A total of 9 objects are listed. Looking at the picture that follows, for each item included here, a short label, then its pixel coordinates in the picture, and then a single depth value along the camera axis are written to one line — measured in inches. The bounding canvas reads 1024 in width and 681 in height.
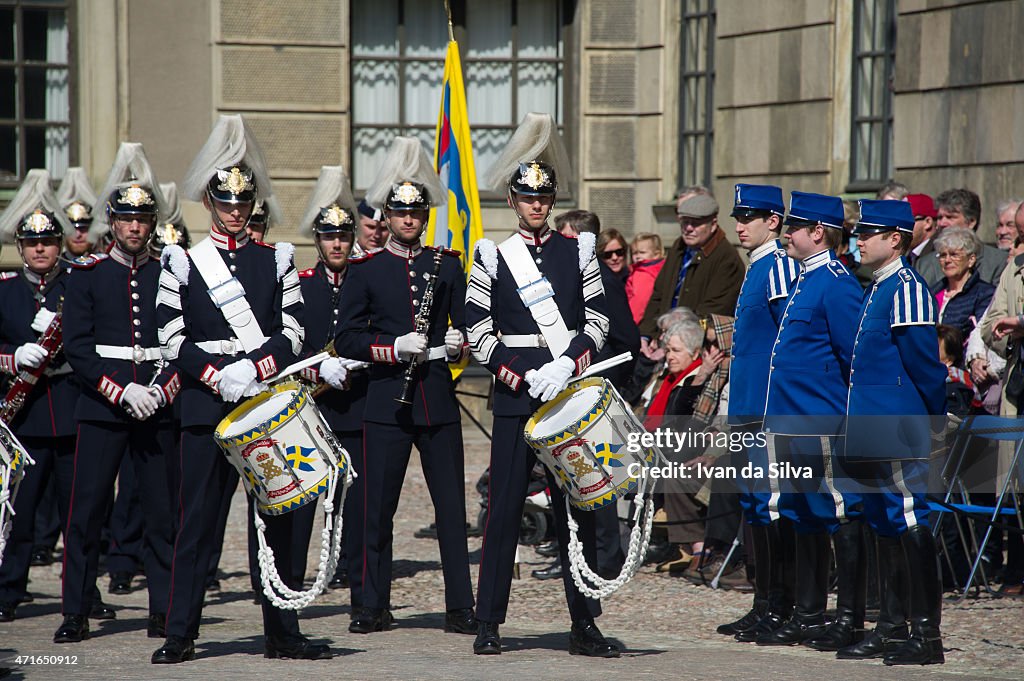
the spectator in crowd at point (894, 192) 829.8
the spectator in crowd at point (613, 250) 894.4
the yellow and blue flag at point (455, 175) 887.1
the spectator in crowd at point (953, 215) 794.8
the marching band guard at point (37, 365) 719.1
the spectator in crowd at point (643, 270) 954.1
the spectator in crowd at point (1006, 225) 784.3
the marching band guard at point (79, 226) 901.8
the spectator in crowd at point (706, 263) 840.3
